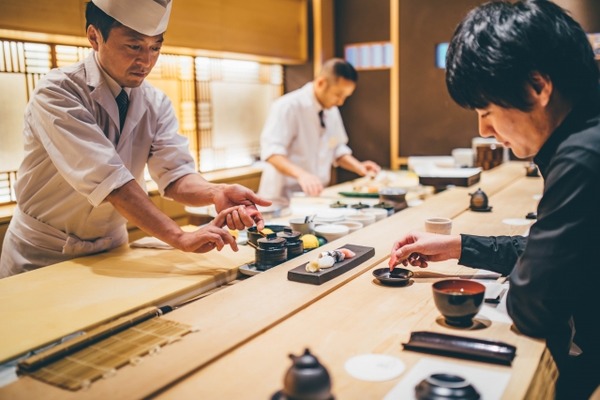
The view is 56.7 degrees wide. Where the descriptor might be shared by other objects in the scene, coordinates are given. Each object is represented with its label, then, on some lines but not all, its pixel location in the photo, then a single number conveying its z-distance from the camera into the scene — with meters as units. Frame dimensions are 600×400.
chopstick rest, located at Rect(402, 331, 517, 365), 1.28
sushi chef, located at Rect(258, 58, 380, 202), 4.55
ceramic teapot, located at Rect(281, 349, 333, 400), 0.97
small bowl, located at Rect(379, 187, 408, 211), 3.33
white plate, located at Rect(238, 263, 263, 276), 2.05
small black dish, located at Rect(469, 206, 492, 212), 3.10
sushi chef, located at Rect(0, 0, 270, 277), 2.12
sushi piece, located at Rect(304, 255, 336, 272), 1.91
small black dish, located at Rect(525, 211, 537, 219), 2.87
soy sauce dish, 1.83
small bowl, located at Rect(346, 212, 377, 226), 2.85
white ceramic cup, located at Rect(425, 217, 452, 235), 2.40
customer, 1.34
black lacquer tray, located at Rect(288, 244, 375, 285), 1.86
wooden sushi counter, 1.20
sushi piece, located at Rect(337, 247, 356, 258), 2.09
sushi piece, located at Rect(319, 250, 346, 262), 2.03
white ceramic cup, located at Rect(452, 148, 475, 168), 5.05
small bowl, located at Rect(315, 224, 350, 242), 2.56
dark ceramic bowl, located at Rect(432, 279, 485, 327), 1.44
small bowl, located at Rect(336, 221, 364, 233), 2.71
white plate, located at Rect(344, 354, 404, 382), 1.21
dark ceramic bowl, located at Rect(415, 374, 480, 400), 1.08
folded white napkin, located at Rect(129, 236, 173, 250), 2.45
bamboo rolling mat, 1.24
